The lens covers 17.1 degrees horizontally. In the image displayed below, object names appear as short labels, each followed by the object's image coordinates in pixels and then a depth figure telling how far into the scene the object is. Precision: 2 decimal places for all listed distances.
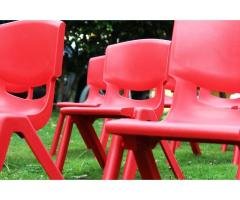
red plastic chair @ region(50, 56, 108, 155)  7.90
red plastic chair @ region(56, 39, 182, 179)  5.12
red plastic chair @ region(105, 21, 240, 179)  3.60
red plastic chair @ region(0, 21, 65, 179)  4.55
